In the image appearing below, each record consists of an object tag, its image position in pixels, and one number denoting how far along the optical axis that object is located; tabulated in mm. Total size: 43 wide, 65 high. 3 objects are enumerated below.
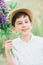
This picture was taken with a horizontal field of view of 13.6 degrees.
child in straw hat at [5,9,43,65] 1657
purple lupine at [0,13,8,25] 1612
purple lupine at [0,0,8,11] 1617
